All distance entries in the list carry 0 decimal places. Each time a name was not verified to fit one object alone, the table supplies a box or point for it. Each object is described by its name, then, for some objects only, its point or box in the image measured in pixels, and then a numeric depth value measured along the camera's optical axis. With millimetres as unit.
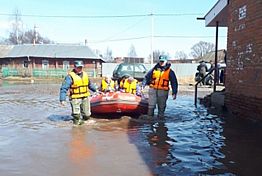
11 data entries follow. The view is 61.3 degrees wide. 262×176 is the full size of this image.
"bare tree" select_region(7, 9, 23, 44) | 54694
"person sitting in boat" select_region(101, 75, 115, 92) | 7420
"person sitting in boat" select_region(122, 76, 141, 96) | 7274
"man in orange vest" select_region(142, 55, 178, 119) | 6371
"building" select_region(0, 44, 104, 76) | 33546
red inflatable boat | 6531
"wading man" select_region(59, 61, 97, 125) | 5733
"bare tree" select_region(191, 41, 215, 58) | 73121
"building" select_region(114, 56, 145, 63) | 38087
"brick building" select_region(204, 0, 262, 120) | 5501
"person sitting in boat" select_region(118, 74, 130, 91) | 7405
